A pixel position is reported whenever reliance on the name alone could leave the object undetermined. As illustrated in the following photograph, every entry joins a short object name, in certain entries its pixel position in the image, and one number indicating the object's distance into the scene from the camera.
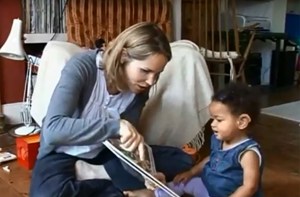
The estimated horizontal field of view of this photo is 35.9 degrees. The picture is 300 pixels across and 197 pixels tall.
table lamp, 2.52
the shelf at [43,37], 2.98
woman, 1.44
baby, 1.60
